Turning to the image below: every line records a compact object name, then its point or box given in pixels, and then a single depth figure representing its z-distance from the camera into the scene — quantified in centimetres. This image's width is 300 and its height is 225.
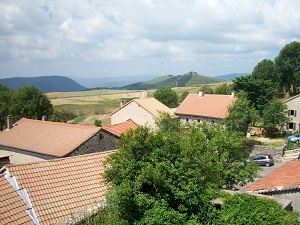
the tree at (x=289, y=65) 7019
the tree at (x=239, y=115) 3997
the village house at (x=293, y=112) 4756
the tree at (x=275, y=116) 4388
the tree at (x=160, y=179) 1220
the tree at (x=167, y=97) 7819
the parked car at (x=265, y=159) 3616
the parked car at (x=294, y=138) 4184
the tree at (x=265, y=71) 6706
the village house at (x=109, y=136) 3180
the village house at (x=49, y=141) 2894
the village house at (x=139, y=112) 4500
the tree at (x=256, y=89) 4969
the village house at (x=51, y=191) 1383
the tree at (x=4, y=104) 5492
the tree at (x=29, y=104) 5422
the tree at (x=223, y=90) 7878
